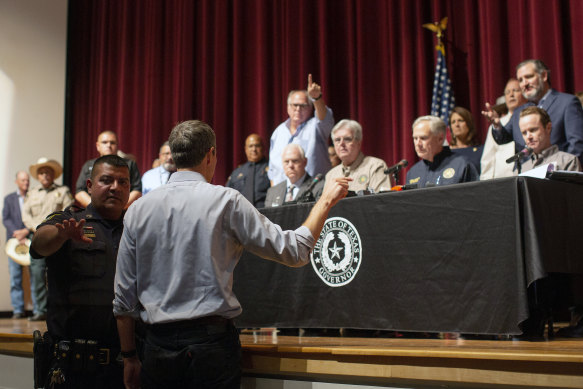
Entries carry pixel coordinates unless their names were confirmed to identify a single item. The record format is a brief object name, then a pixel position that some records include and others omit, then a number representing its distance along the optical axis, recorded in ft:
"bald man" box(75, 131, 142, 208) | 16.31
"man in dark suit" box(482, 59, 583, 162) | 12.53
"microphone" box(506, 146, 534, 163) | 10.36
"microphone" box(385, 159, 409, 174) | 11.49
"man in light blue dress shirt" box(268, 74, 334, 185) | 16.05
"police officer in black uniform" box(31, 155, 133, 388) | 7.82
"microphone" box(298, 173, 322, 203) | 12.34
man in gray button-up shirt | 6.22
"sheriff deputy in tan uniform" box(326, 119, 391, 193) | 13.17
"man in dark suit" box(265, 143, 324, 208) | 14.10
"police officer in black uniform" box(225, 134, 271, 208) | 17.37
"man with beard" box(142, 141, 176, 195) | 17.59
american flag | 18.34
